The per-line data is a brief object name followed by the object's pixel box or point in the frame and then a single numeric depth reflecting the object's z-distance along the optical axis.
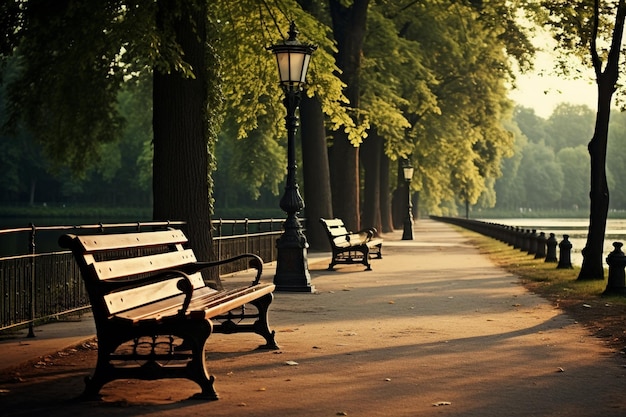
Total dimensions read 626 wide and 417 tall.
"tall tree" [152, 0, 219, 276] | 15.82
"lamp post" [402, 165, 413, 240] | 47.72
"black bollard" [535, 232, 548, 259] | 30.97
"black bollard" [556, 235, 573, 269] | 25.20
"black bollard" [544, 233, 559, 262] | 28.23
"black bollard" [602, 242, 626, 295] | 17.27
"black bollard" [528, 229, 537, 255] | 32.88
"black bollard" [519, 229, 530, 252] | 34.91
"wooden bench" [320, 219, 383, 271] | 23.81
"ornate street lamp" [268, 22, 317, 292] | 17.92
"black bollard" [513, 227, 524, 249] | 36.92
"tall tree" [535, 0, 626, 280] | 20.00
